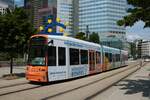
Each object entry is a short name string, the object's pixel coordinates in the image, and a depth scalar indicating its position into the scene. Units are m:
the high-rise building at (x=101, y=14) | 158.25
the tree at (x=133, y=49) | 159.38
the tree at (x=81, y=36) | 65.06
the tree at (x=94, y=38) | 90.47
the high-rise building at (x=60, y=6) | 151.40
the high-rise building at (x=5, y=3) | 121.04
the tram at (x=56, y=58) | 18.77
